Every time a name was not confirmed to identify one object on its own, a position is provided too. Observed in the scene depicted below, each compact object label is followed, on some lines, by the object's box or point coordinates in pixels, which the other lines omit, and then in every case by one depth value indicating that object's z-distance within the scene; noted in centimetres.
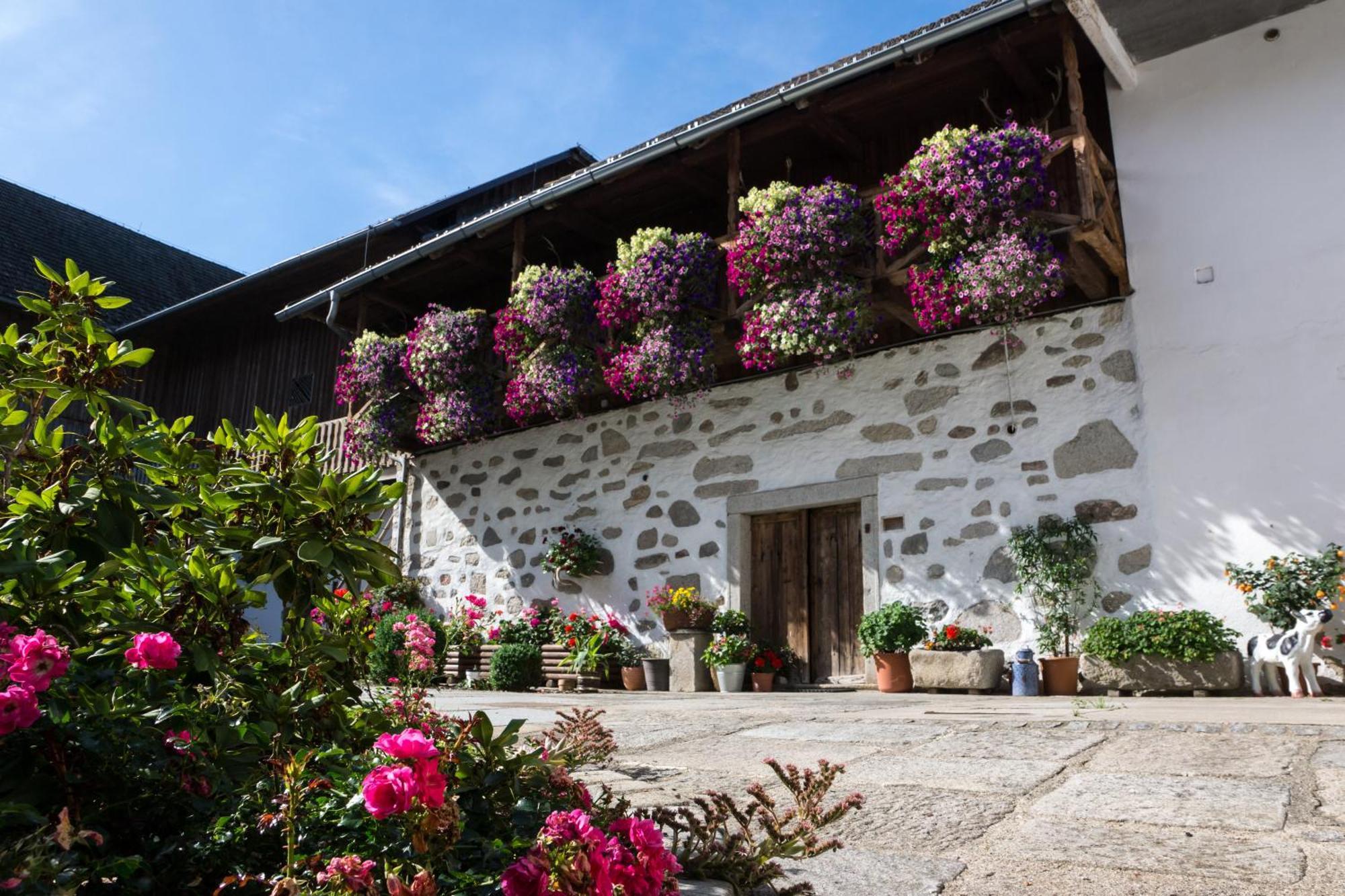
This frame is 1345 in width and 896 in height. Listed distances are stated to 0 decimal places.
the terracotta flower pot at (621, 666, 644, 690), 762
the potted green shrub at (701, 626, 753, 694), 706
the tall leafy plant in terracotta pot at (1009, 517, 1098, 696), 600
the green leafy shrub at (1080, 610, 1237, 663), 538
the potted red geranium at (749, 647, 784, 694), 703
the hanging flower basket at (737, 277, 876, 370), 633
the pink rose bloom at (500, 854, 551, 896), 101
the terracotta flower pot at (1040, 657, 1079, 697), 587
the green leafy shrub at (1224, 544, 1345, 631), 528
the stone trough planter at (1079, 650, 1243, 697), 541
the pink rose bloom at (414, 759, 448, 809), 105
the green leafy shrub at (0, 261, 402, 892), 119
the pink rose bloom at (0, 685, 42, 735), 105
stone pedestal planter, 731
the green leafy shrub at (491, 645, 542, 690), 785
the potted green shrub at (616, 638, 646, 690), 764
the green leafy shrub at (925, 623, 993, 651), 619
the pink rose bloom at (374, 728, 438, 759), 107
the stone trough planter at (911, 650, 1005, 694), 600
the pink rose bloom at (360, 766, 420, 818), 102
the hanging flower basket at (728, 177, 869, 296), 645
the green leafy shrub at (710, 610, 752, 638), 732
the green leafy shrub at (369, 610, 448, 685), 268
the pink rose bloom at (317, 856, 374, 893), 95
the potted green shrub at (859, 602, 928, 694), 634
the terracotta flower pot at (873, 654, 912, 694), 634
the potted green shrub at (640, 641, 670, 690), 754
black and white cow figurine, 517
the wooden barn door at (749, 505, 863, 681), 723
